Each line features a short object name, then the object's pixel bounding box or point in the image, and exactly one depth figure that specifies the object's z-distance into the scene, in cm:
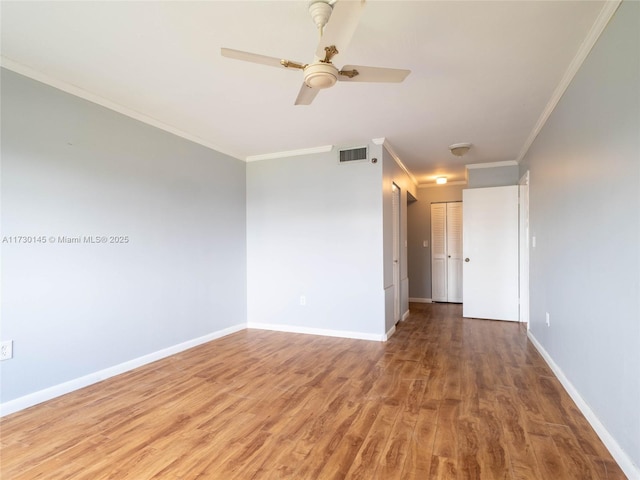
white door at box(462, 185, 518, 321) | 488
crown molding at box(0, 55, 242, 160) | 231
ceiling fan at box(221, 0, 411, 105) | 144
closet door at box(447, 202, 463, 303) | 652
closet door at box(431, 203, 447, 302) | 663
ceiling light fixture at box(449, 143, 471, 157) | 407
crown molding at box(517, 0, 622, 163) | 174
